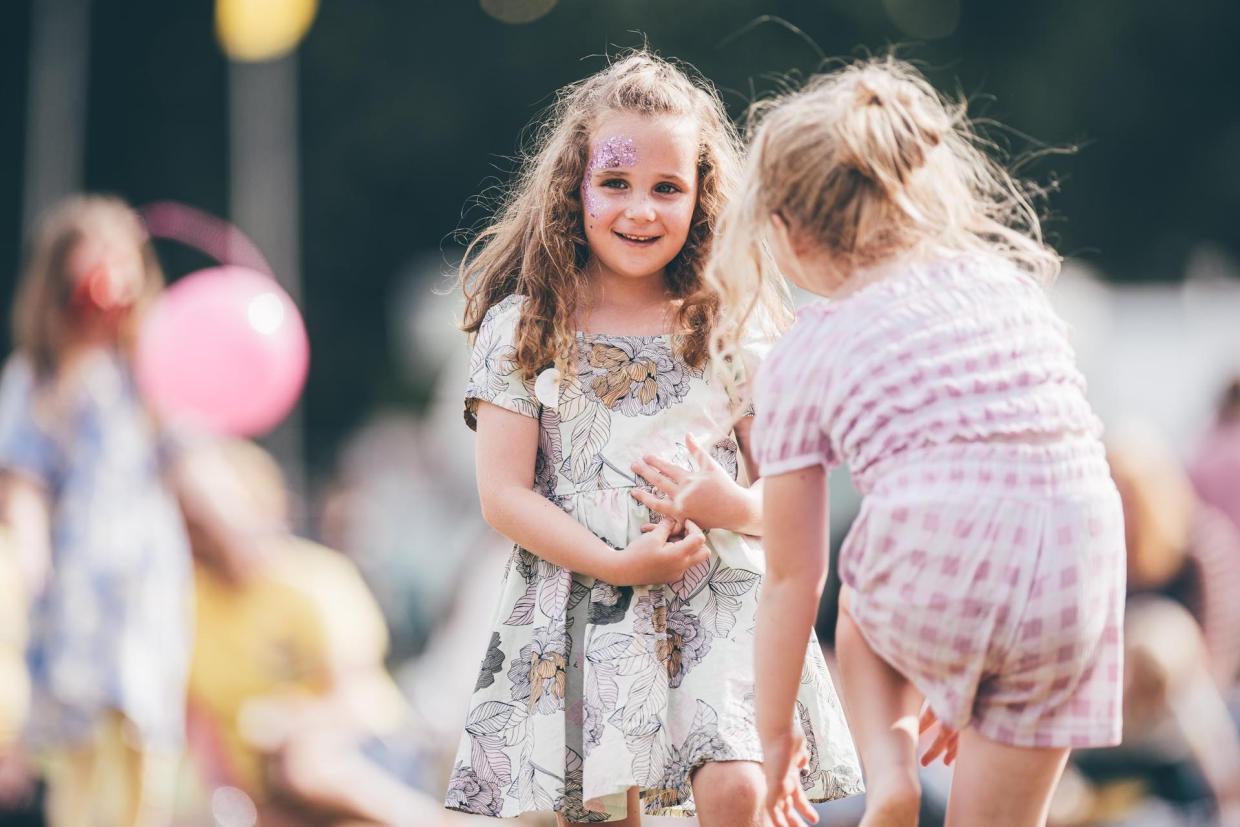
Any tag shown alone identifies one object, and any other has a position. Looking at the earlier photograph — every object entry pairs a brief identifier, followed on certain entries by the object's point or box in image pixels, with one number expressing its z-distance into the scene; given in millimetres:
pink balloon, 11581
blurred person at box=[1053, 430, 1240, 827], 11249
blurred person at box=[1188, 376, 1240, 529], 16742
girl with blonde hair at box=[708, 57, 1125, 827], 4980
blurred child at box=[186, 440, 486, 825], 10541
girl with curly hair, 5971
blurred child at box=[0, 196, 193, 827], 10112
